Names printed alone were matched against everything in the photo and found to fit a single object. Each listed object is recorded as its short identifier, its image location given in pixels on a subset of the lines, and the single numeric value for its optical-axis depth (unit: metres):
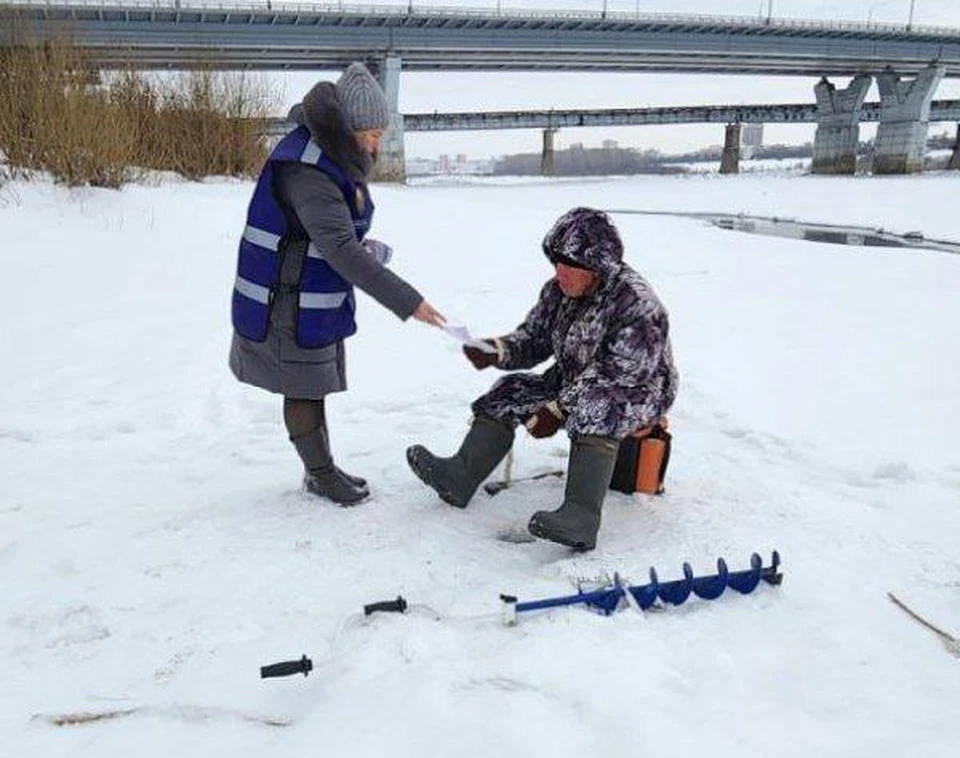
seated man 2.63
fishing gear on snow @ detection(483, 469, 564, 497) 3.24
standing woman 2.56
